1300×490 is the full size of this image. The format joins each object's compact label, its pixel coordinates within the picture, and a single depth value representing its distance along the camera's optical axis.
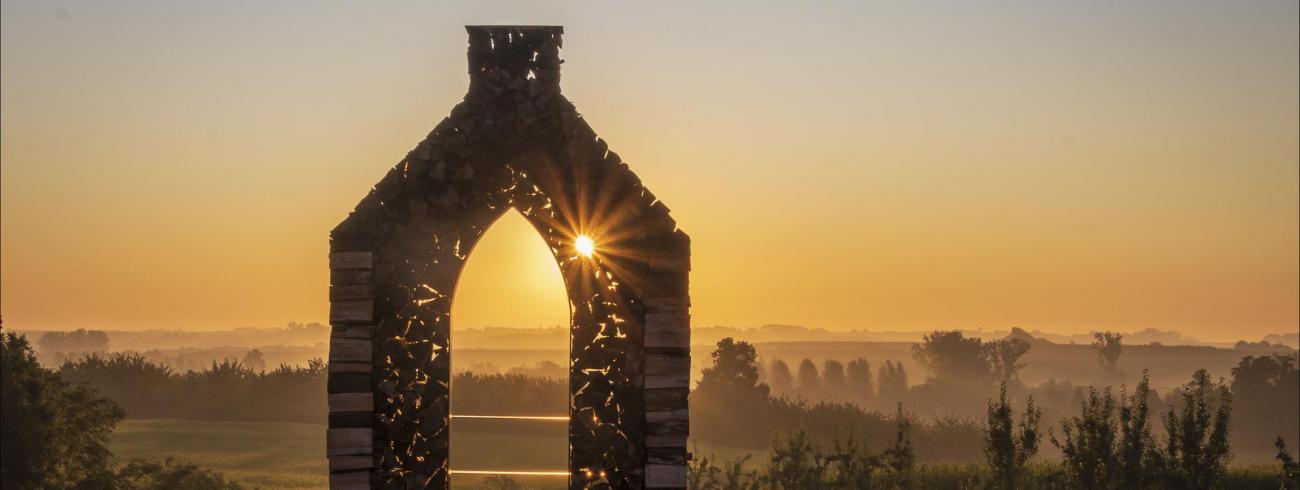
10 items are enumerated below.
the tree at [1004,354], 92.38
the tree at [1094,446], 22.17
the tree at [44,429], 19.62
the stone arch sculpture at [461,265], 11.63
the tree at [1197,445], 22.33
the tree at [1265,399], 66.88
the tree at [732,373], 45.00
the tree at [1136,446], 22.25
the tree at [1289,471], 22.08
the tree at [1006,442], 21.53
